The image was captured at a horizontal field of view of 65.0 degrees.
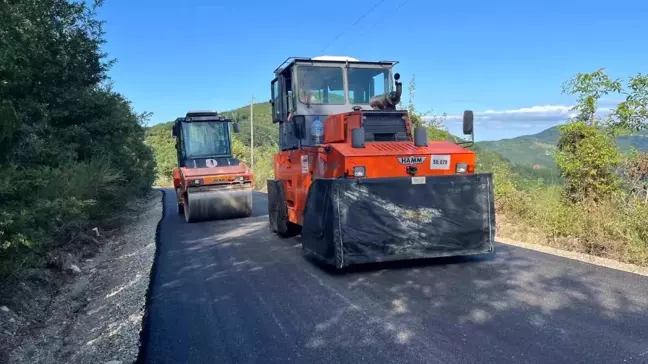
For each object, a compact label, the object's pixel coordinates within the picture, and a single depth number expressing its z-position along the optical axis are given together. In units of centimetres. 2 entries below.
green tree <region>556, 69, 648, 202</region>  872
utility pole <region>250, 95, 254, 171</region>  3304
